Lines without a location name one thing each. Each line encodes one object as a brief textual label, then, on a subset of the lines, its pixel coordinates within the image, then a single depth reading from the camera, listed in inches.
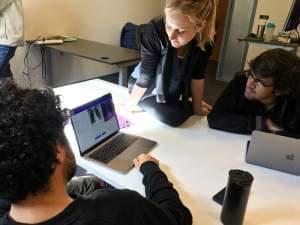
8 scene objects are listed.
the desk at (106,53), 112.8
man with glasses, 56.1
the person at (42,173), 22.8
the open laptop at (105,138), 45.9
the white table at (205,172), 38.2
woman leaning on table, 54.8
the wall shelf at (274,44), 129.5
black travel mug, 33.2
